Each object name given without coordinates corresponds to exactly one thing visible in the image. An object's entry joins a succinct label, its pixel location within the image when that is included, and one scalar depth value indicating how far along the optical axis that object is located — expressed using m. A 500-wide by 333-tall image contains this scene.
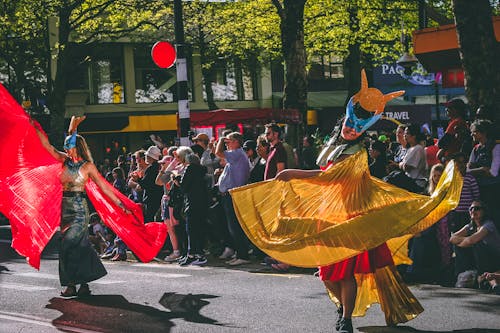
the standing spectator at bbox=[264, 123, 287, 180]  11.51
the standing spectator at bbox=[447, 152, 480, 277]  10.02
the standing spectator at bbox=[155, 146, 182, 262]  13.41
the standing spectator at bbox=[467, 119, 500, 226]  10.17
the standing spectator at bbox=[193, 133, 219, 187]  14.21
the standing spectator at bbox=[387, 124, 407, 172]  12.80
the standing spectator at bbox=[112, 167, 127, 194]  15.69
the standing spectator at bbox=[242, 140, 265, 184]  12.34
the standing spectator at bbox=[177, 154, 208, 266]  12.74
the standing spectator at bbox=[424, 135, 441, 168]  12.48
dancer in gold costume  6.79
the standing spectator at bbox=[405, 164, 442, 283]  10.06
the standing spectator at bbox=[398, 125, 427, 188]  11.55
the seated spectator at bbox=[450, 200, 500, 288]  9.41
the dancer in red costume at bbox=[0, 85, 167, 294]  9.24
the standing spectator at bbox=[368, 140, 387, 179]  11.12
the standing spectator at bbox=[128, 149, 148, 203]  14.41
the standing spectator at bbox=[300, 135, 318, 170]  17.05
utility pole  15.27
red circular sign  15.68
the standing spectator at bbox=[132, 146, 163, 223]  14.09
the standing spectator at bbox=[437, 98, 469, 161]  10.66
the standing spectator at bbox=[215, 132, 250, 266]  12.42
